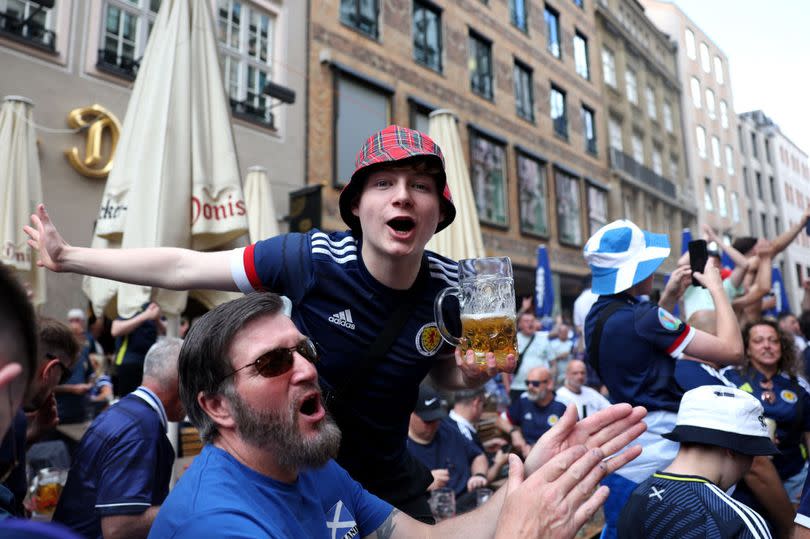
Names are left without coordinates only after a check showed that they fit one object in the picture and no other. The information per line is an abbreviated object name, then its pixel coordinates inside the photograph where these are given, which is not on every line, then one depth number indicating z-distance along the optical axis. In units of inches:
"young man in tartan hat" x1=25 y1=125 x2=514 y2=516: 78.4
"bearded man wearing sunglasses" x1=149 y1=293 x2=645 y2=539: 54.7
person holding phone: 103.2
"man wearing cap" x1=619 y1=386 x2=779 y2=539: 83.7
